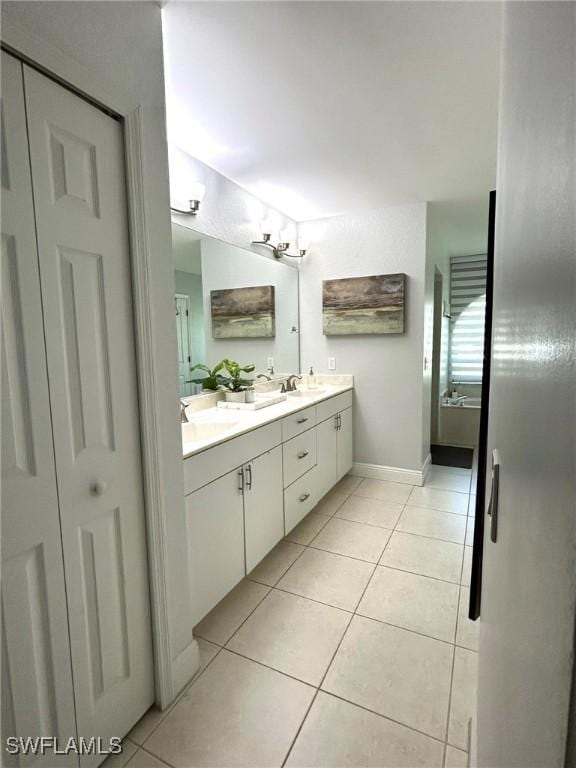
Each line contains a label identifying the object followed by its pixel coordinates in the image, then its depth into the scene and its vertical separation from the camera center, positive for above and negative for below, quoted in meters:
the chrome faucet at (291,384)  3.31 -0.34
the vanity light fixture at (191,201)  2.15 +0.86
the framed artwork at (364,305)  3.21 +0.36
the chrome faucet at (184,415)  2.06 -0.37
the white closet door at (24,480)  0.87 -0.32
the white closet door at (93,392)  0.97 -0.12
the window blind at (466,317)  5.05 +0.38
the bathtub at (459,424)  4.47 -0.99
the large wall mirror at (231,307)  2.34 +0.31
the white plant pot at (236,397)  2.56 -0.34
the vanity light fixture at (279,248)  2.99 +0.86
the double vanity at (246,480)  1.58 -0.72
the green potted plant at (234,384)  2.57 -0.26
